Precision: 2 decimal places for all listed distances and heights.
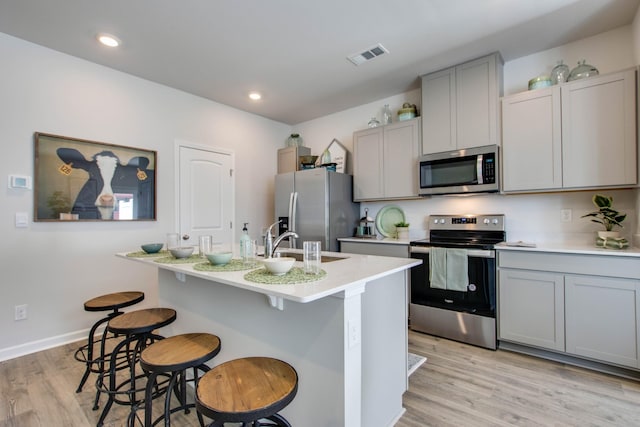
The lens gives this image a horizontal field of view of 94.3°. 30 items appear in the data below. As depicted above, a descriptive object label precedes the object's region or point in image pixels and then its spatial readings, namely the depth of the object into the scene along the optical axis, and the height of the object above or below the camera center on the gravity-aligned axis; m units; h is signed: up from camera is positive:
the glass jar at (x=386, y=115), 3.74 +1.27
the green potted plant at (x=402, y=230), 3.64 -0.18
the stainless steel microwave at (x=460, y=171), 2.84 +0.45
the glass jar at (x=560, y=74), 2.63 +1.26
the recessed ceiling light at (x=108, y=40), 2.54 +1.56
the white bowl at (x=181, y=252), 1.95 -0.23
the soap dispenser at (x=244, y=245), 1.78 -0.17
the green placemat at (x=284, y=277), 1.24 -0.27
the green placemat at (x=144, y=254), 2.11 -0.28
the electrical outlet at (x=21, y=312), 2.58 -0.82
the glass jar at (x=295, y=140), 4.75 +1.22
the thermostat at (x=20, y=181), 2.55 +0.32
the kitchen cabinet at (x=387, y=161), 3.41 +0.67
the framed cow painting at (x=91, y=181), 2.70 +0.37
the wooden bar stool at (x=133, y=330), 1.66 -0.64
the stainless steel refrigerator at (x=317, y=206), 3.63 +0.13
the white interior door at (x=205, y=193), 3.67 +0.31
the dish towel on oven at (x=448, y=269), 2.72 -0.51
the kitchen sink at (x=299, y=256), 2.01 -0.30
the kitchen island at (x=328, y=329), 1.22 -0.57
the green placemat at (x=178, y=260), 1.84 -0.28
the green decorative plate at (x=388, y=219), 3.81 -0.04
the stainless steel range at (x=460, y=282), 2.63 -0.63
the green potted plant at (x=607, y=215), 2.33 -0.01
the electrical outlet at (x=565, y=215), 2.72 +0.00
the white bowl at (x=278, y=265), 1.34 -0.22
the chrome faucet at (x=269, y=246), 1.73 -0.18
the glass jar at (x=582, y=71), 2.50 +1.22
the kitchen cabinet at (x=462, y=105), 2.83 +1.11
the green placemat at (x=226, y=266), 1.56 -0.28
